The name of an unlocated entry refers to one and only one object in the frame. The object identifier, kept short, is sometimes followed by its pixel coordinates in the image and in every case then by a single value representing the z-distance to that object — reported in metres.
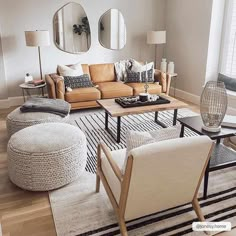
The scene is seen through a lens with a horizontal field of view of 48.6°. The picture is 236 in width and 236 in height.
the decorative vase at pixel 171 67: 5.46
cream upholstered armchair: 1.55
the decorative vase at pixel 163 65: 5.58
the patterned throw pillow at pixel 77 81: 4.61
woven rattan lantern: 2.33
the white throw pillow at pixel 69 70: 4.70
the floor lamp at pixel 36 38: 4.49
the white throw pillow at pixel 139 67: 5.07
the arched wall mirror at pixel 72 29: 5.12
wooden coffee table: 3.42
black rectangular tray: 3.58
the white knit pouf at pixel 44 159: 2.31
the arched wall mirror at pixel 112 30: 5.45
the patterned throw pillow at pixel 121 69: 5.24
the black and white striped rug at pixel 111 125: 3.38
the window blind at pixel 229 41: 4.64
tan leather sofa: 4.44
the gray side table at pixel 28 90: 4.65
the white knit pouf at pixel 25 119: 3.11
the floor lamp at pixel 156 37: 5.35
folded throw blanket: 3.33
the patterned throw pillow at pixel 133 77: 5.04
